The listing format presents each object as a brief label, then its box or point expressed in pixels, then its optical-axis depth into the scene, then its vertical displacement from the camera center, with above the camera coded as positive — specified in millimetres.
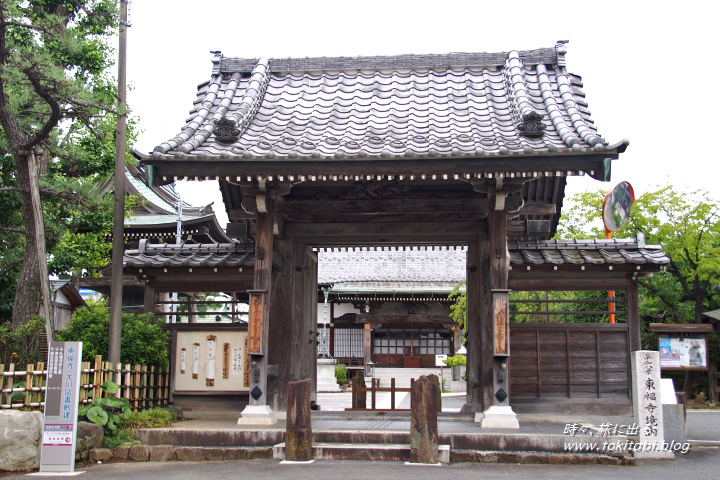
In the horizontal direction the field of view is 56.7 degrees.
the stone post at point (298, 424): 8625 -1042
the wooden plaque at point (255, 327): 10375 +240
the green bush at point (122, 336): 10820 +90
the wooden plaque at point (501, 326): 10055 +279
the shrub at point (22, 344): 10250 -52
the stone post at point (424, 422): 8367 -971
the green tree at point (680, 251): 21969 +3110
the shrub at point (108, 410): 9180 -970
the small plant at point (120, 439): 9273 -1363
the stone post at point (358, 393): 12977 -965
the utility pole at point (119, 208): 10344 +2141
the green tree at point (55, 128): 10047 +3574
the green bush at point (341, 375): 27344 -1298
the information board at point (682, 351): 18500 -133
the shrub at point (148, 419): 9781 -1151
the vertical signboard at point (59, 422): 8211 -987
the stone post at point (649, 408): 8898 -818
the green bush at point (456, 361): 27344 -678
